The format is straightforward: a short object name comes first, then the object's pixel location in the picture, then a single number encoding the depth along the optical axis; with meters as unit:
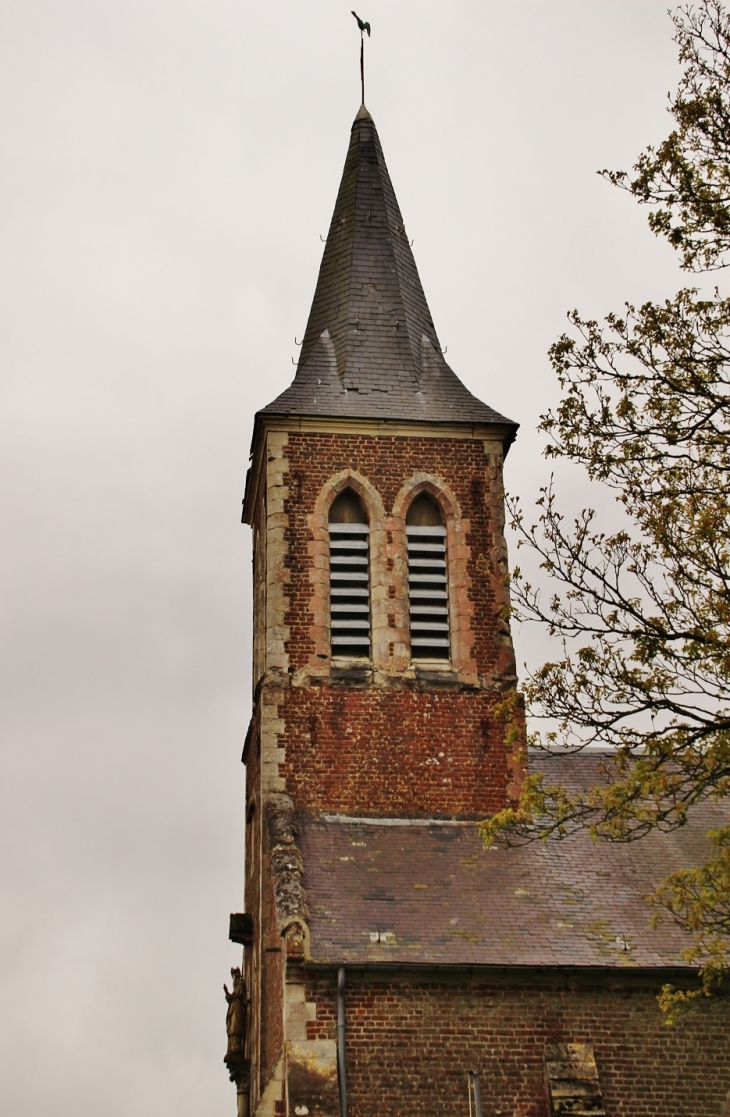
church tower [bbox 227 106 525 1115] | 19.39
